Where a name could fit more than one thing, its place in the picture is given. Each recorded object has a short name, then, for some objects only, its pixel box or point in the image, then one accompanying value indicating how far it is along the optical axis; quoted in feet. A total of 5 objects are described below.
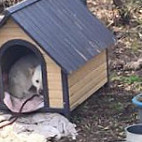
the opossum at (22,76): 20.03
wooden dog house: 17.85
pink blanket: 18.75
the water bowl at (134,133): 15.40
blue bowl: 16.92
